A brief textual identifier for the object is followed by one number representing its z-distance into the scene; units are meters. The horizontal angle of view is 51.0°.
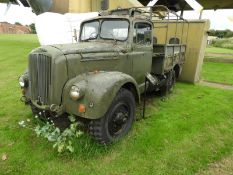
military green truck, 4.07
